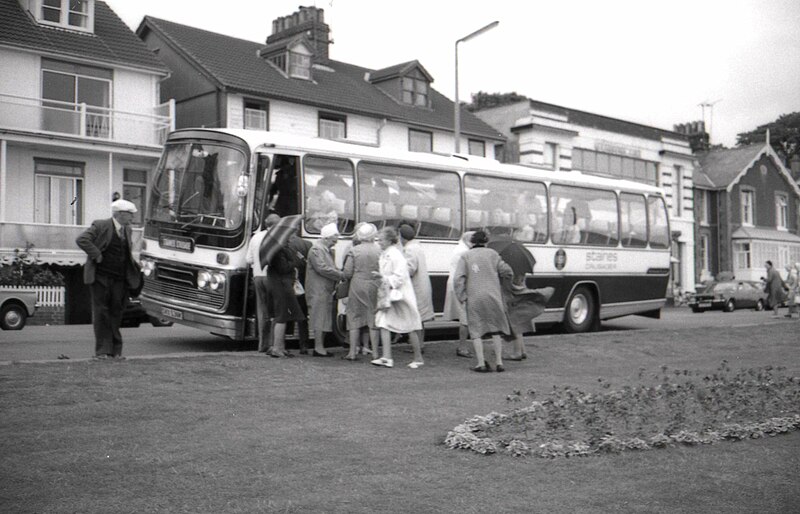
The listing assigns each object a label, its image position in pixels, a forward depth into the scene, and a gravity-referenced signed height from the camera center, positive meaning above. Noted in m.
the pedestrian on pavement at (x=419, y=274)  12.73 +0.06
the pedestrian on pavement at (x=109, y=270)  10.45 +0.12
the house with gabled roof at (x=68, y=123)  28.72 +5.52
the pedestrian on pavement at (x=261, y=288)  12.37 -0.13
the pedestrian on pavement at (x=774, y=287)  28.17 -0.37
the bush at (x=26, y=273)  25.19 +0.23
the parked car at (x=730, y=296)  39.00 -0.92
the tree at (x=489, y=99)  65.94 +13.72
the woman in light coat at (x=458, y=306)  13.14 -0.44
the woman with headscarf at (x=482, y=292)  11.77 -0.20
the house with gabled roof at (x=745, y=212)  55.75 +4.33
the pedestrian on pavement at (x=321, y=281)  12.09 -0.03
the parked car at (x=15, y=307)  20.05 -0.63
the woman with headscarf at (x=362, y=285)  12.12 -0.09
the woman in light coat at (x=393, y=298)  11.78 -0.27
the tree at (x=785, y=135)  67.75 +11.19
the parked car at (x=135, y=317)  19.34 -0.87
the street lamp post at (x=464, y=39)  25.52 +7.26
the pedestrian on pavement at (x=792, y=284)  27.09 -0.26
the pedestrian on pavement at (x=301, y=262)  12.33 +0.25
